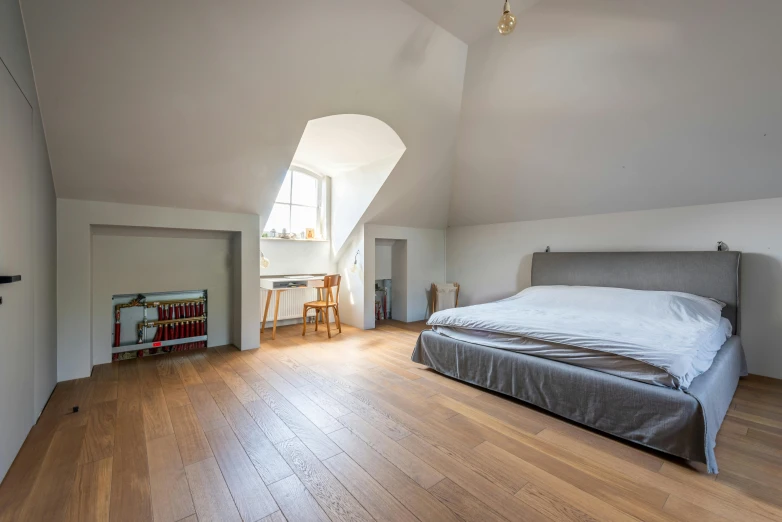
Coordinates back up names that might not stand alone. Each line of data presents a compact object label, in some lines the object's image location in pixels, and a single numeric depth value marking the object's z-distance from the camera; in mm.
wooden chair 4332
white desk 4129
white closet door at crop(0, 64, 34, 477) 1614
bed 1775
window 4910
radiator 4809
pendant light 1790
